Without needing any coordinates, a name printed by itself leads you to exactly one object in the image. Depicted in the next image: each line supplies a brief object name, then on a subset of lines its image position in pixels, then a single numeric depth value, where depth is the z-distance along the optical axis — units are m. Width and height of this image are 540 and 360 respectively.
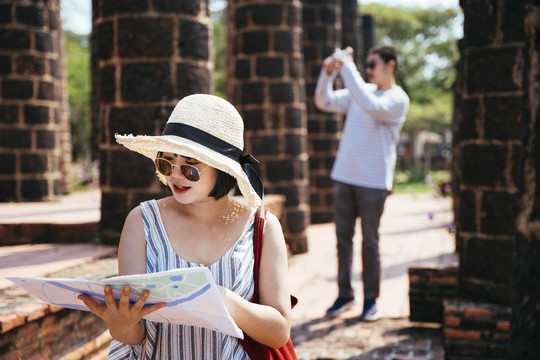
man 4.67
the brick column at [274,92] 7.95
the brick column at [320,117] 11.27
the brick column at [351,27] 14.39
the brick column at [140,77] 4.64
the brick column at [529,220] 1.23
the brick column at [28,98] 6.96
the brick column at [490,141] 3.92
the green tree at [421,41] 33.78
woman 2.01
